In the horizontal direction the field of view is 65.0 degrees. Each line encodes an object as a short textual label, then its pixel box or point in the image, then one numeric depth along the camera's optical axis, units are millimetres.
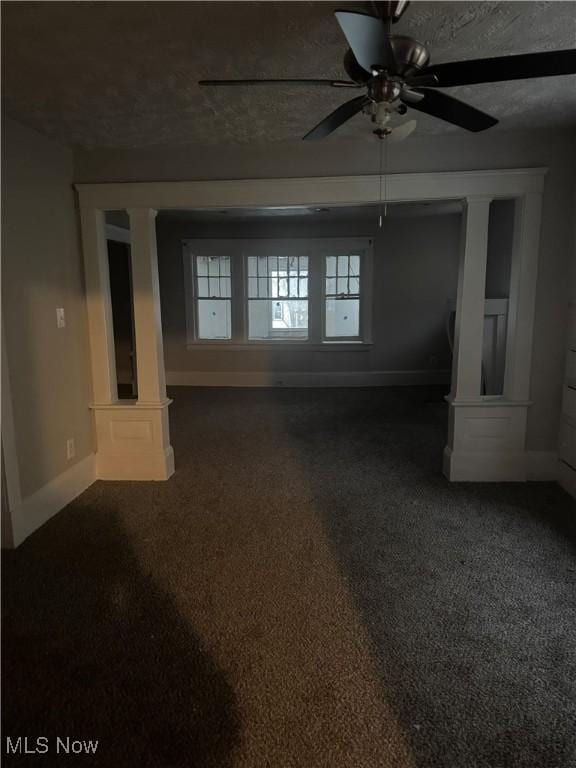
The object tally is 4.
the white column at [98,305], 3229
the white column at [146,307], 3264
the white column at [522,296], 3049
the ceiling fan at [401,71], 1409
